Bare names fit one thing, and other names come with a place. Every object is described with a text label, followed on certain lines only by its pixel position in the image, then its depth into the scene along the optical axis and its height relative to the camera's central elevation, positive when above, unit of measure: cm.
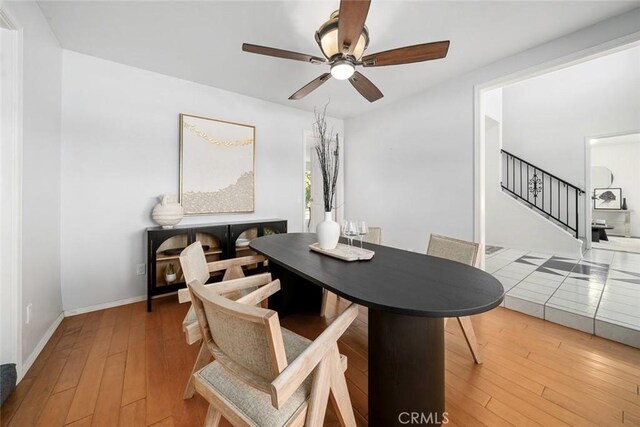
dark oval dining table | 94 -50
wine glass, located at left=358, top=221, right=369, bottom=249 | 163 -10
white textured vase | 259 +1
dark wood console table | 248 -34
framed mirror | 622 +102
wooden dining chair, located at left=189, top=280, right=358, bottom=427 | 68 -50
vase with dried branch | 171 -7
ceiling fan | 134 +102
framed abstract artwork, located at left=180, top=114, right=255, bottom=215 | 290 +60
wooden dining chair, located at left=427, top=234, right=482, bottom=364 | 161 -27
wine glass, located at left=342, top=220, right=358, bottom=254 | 164 -10
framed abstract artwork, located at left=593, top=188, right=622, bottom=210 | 608 +46
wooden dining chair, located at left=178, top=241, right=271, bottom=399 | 112 -40
